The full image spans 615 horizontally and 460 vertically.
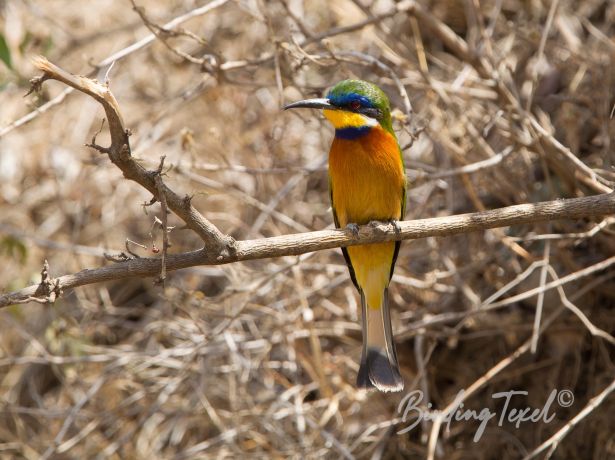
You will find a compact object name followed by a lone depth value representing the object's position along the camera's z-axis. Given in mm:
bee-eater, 5621
